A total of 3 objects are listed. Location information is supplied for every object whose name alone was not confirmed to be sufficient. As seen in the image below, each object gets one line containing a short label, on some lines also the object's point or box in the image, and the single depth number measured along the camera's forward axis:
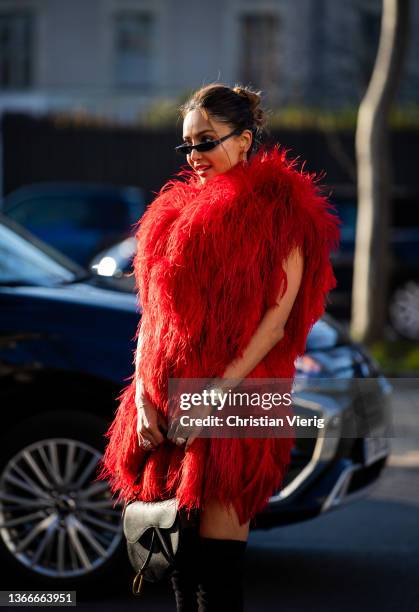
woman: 5.11
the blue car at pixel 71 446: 7.58
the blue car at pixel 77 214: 25.38
